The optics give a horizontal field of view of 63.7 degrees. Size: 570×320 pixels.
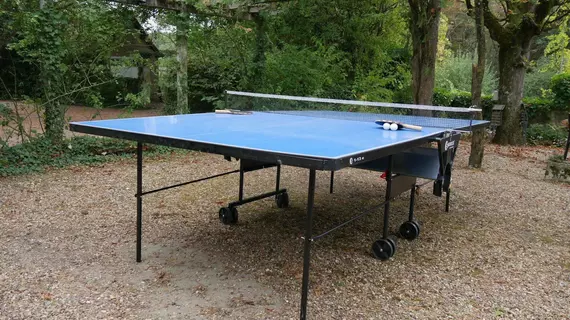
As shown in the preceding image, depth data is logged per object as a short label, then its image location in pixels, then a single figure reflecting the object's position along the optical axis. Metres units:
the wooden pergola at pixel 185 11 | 8.62
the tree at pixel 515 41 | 10.19
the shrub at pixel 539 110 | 13.23
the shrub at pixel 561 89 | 12.77
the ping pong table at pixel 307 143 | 2.45
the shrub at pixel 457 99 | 14.09
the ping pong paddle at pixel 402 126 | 3.64
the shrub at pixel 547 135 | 12.30
